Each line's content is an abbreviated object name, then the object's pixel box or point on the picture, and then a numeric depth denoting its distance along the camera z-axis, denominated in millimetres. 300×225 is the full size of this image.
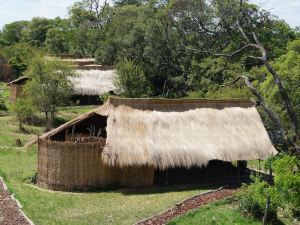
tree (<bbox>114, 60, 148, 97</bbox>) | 38344
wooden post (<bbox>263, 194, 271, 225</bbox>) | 15986
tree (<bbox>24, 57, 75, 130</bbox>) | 34500
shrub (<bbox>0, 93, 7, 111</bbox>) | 42794
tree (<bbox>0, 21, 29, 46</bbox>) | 97575
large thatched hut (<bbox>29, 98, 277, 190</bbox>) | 20094
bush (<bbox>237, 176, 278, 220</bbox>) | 16125
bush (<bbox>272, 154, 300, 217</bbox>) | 15461
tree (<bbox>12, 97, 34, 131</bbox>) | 34000
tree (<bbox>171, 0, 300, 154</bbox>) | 39875
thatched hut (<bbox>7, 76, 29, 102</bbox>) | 43000
